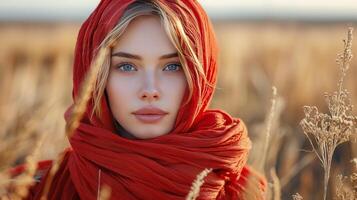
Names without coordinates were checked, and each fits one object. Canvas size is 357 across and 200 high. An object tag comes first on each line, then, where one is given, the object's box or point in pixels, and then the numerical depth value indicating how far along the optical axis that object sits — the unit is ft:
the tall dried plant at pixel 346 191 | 7.64
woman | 9.15
